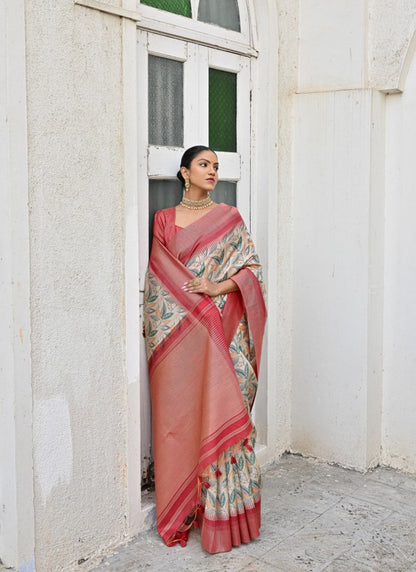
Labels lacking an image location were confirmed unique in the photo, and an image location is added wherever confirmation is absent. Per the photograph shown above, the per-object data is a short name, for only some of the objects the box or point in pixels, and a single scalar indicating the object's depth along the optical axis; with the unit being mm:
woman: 3438
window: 3586
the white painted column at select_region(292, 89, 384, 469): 4348
